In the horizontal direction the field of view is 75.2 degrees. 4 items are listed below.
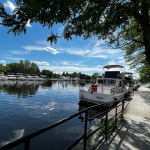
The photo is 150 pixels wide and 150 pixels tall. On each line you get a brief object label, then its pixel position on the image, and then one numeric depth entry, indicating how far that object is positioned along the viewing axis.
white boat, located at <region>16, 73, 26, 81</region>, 73.36
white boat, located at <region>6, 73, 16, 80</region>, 75.74
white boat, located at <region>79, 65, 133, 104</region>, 11.20
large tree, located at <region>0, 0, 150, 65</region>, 2.51
